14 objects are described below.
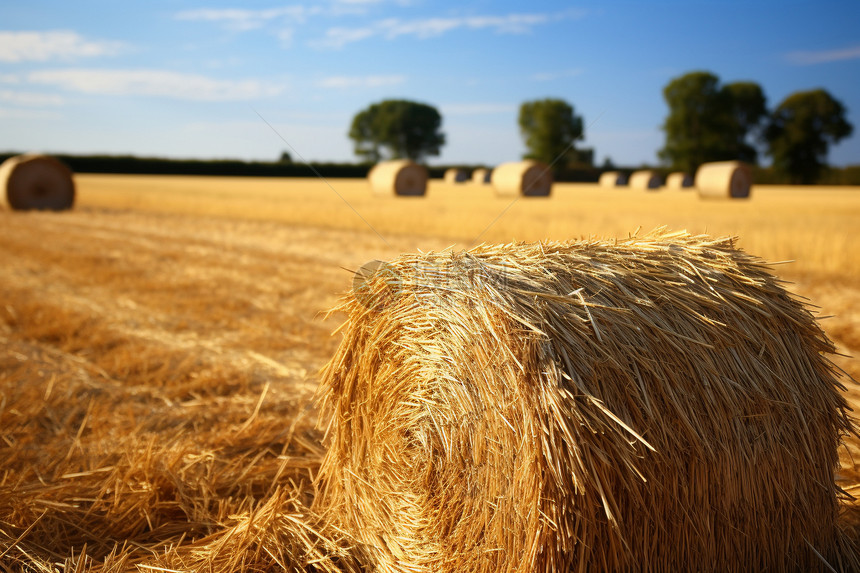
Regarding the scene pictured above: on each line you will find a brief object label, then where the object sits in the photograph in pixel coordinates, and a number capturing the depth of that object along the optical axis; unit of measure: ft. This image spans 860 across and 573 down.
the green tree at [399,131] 295.07
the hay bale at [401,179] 89.61
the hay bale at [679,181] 153.38
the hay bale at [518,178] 89.71
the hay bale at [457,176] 174.81
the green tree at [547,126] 255.29
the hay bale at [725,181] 92.17
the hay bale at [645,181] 149.69
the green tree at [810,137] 202.90
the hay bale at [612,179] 174.19
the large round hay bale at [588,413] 6.71
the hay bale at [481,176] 157.28
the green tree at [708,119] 213.25
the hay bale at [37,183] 59.16
